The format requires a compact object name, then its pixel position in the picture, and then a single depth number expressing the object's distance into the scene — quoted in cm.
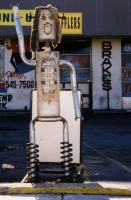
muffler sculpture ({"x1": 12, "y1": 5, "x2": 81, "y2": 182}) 711
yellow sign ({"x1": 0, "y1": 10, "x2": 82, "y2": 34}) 2216
